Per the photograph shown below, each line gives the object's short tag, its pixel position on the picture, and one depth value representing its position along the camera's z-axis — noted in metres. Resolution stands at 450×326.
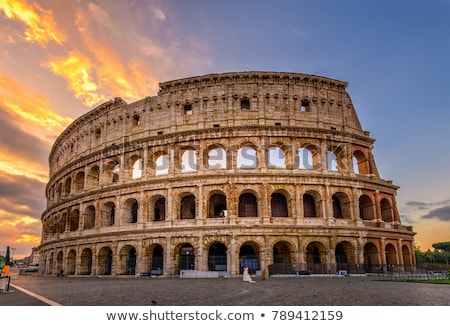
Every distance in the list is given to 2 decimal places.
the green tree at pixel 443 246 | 77.11
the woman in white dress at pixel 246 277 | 18.45
